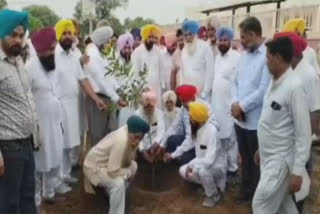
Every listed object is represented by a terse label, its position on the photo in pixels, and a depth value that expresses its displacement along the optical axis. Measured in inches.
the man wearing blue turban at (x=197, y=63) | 146.3
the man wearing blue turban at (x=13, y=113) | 78.9
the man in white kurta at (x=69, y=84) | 125.9
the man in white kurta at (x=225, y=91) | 140.2
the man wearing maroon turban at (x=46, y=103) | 109.4
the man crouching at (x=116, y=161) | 106.2
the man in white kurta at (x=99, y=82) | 137.0
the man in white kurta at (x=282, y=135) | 77.3
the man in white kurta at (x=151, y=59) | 158.4
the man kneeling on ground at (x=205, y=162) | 122.3
